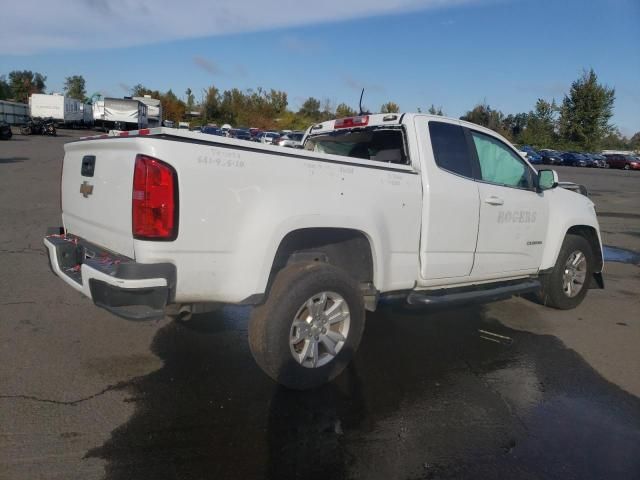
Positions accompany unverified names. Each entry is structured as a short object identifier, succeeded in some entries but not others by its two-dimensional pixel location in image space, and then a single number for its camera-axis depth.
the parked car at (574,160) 53.22
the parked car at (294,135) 42.45
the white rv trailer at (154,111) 52.09
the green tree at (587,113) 66.75
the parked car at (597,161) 53.44
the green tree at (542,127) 70.81
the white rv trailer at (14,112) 43.25
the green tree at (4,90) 68.38
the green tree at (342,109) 69.29
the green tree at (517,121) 71.05
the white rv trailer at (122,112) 41.44
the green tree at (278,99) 82.12
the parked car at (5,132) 29.38
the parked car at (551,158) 53.22
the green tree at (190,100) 88.90
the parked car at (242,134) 40.97
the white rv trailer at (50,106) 44.19
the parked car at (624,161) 53.44
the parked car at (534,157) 50.67
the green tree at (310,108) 79.62
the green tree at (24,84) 80.50
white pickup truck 3.10
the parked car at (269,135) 42.53
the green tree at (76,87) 90.69
